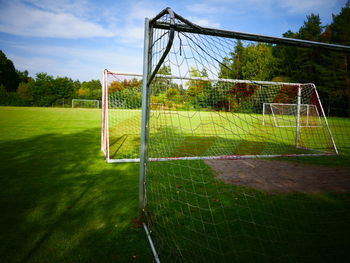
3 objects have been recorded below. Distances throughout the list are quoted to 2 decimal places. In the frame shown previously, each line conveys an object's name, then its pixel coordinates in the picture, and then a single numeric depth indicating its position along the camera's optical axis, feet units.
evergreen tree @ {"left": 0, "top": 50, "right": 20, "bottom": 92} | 167.92
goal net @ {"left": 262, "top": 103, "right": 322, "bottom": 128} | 39.86
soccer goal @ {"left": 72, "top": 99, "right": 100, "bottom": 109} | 128.06
